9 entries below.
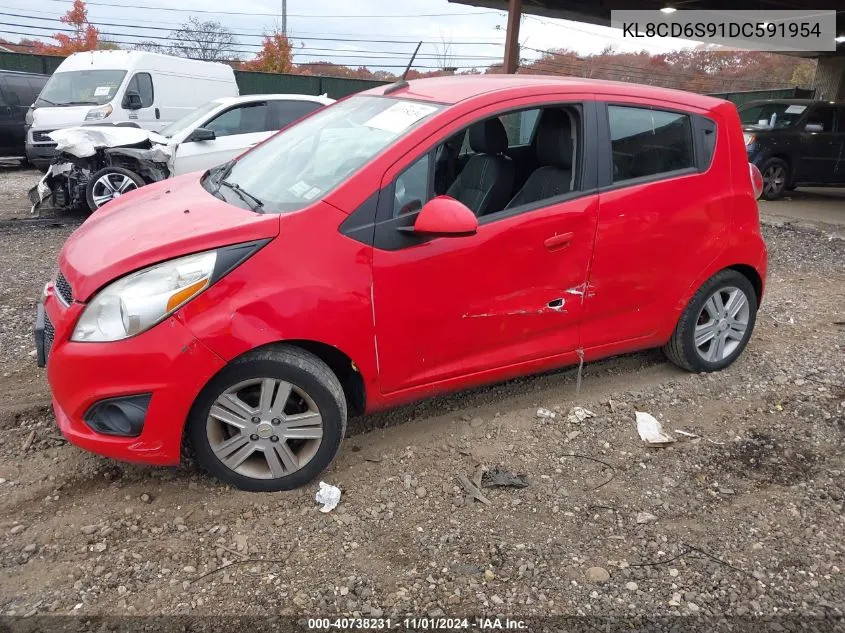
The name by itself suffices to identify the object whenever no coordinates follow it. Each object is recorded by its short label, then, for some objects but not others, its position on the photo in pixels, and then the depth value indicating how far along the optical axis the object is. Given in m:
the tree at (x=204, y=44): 40.00
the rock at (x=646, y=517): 2.73
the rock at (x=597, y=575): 2.40
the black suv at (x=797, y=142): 11.42
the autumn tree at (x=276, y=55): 37.44
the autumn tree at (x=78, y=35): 35.34
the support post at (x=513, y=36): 12.26
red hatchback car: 2.50
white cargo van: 10.91
